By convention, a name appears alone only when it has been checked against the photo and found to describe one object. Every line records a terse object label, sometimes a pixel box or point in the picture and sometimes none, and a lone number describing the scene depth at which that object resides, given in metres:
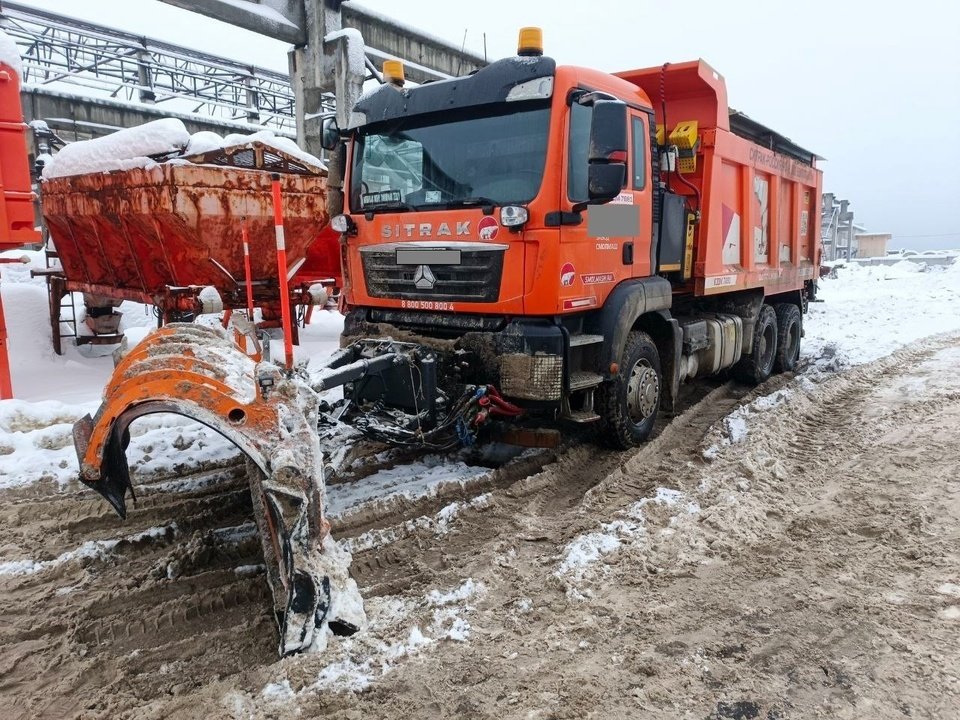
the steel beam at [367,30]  9.26
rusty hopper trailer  6.98
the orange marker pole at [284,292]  3.70
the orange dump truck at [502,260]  4.43
